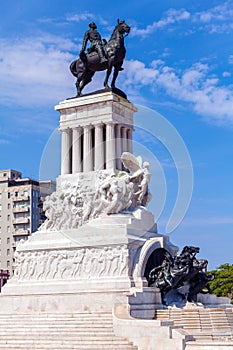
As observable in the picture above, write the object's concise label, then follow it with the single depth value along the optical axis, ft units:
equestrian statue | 127.03
